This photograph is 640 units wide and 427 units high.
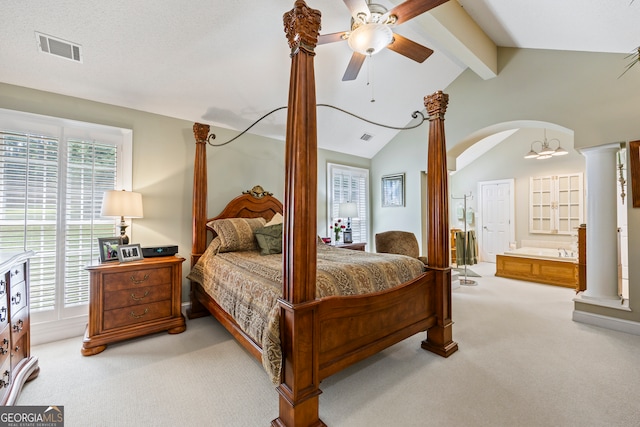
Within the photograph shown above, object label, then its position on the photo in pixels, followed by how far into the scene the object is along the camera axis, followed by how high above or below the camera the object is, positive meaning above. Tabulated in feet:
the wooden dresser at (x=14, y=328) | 5.13 -2.47
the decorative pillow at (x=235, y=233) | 10.43 -0.68
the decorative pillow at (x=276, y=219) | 11.82 -0.12
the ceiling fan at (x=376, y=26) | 6.11 +4.83
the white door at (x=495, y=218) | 22.75 -0.11
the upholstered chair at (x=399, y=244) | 13.64 -1.42
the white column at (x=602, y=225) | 9.73 -0.30
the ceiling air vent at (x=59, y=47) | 7.24 +4.82
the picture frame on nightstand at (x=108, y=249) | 8.57 -1.08
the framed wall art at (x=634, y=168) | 9.05 +1.70
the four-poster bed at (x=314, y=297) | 4.85 -1.86
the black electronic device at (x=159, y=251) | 9.31 -1.25
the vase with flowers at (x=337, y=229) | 15.63 -0.73
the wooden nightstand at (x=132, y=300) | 7.86 -2.71
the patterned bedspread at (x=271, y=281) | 5.33 -1.67
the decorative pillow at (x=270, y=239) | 10.28 -0.89
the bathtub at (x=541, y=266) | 14.87 -2.99
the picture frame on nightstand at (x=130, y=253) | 8.60 -1.21
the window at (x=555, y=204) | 19.63 +1.04
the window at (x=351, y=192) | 16.63 +1.61
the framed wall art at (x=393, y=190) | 16.65 +1.73
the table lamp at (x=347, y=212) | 15.16 +0.27
